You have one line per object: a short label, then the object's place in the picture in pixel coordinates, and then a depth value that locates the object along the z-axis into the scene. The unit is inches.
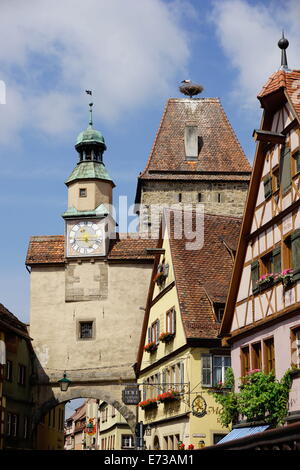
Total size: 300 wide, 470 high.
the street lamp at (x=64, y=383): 1262.3
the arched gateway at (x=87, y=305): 1430.9
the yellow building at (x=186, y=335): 970.1
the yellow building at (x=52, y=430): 1608.0
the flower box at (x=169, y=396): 996.7
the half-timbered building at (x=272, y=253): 706.8
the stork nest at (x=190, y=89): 2204.7
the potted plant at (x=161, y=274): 1130.0
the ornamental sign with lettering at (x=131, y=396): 1090.2
